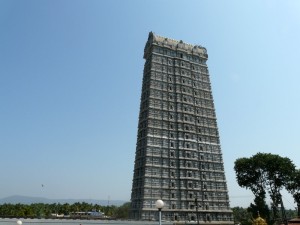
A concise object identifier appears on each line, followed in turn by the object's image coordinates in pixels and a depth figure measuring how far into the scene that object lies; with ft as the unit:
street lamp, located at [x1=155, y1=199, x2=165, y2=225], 52.49
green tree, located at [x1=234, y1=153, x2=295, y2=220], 239.30
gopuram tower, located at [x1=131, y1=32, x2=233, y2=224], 225.56
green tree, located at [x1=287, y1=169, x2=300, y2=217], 243.81
